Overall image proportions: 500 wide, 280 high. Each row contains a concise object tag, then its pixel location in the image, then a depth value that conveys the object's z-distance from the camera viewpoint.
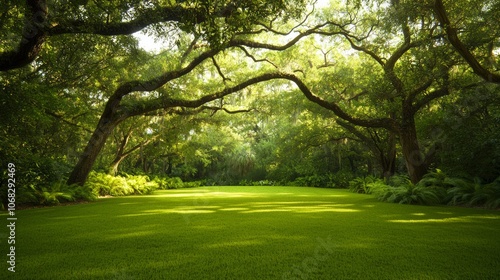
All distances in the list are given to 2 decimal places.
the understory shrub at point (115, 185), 9.78
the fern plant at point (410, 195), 6.66
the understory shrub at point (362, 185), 12.29
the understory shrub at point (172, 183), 17.28
